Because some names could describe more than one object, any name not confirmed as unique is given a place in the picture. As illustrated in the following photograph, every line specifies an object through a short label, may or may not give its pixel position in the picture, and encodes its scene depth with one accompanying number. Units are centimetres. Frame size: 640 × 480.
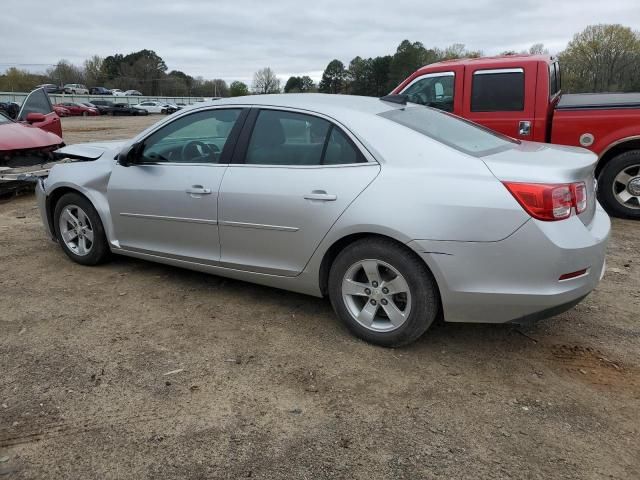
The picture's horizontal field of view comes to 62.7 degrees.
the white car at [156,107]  5868
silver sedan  287
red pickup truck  633
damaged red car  766
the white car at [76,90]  7004
